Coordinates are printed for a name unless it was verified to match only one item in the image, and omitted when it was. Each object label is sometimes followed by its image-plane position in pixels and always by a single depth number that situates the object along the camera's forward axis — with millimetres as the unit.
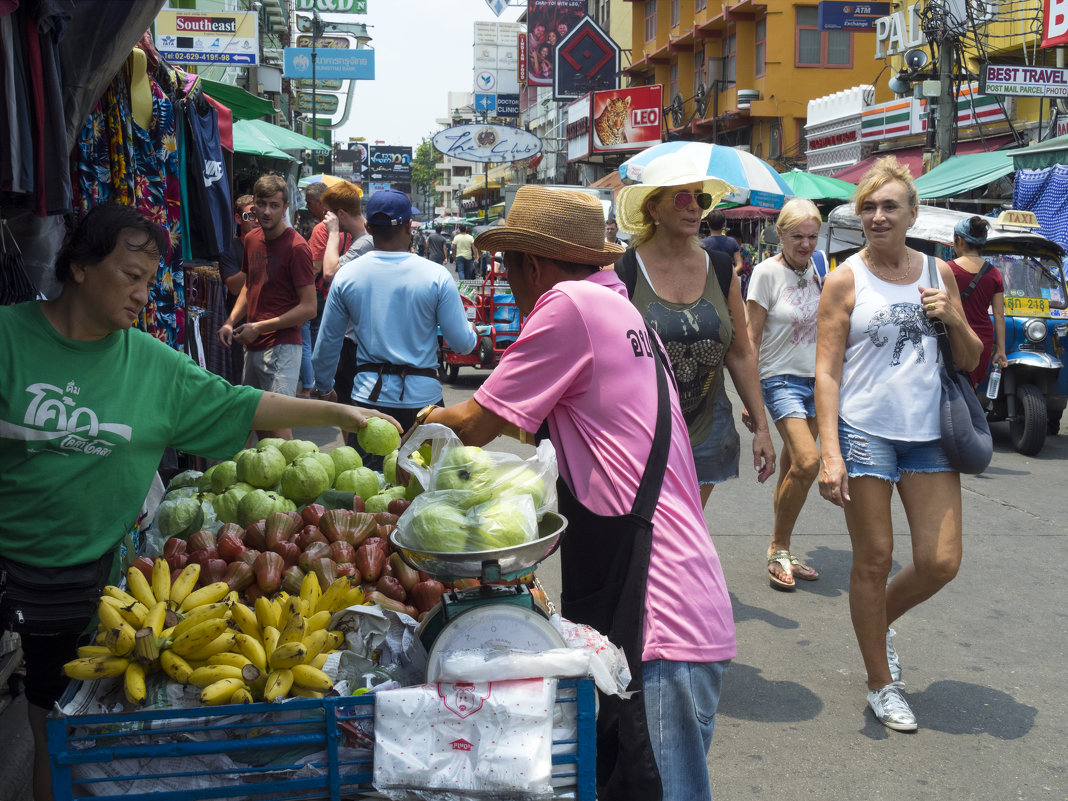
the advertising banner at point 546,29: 51906
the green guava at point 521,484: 2369
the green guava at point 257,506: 3428
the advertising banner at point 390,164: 107250
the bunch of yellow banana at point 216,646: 2252
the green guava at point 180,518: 3410
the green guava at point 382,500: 3561
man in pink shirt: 2486
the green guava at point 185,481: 3951
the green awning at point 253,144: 12016
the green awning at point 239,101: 9641
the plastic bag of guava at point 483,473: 2369
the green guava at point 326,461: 3795
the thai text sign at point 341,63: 27875
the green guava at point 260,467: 3674
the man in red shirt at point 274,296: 7258
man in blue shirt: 5586
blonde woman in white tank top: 4234
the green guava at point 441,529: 2262
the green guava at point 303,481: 3656
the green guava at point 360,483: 3713
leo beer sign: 41438
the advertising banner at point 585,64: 47344
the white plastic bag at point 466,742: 2145
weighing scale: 2230
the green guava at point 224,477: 3764
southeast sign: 11391
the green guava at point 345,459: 3893
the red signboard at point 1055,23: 14980
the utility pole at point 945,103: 18000
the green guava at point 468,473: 2357
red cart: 14234
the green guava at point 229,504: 3520
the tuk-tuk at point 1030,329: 10336
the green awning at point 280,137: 13452
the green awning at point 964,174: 17906
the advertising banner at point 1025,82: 15336
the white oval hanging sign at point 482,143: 25531
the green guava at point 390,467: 3633
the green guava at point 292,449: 3834
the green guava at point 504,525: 2264
